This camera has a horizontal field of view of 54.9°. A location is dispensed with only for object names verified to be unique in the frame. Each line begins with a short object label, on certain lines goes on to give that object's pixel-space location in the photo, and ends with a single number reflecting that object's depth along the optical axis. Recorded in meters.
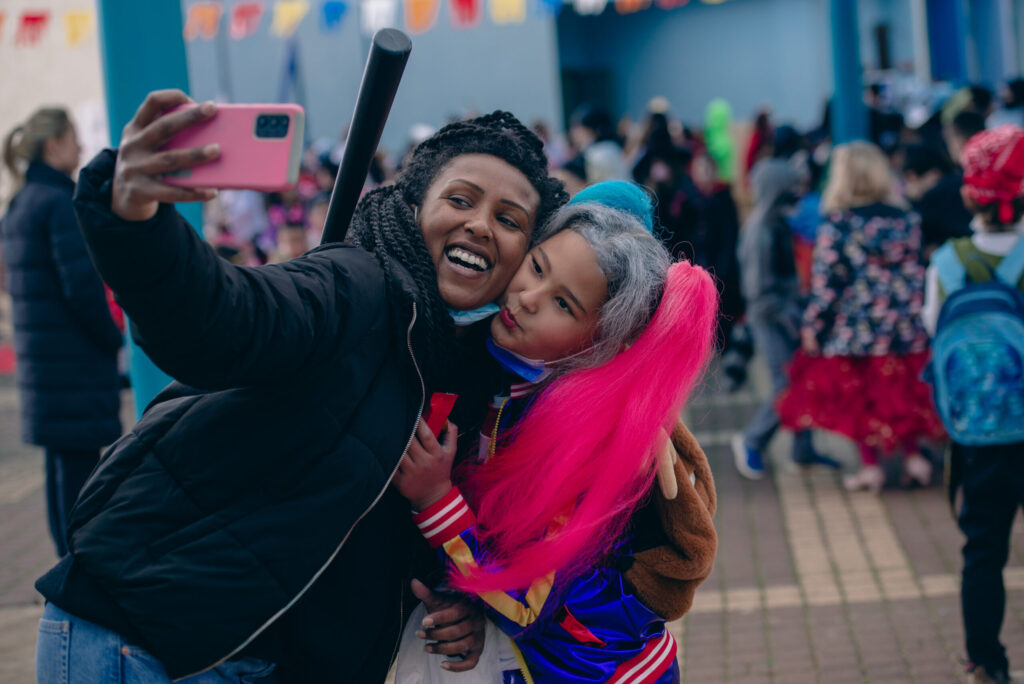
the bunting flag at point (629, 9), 23.42
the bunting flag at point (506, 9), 12.61
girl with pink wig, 1.98
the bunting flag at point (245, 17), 15.68
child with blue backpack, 3.36
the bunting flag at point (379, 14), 14.76
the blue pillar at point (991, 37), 21.17
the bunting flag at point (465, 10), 13.82
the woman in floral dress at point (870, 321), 5.37
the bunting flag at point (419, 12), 13.70
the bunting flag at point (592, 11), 23.38
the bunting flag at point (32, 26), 13.09
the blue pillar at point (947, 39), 19.72
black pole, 1.77
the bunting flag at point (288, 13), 14.90
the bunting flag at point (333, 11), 15.74
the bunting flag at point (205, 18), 15.50
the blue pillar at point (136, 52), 3.15
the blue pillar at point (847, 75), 7.53
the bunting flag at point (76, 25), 13.29
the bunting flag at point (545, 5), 13.10
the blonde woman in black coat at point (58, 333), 4.22
